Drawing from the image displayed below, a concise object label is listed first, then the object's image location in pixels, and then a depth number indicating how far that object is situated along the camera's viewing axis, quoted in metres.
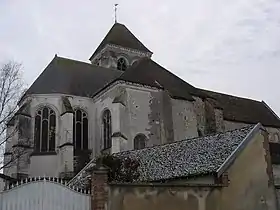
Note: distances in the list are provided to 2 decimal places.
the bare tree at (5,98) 21.10
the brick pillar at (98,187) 9.98
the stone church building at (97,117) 25.84
